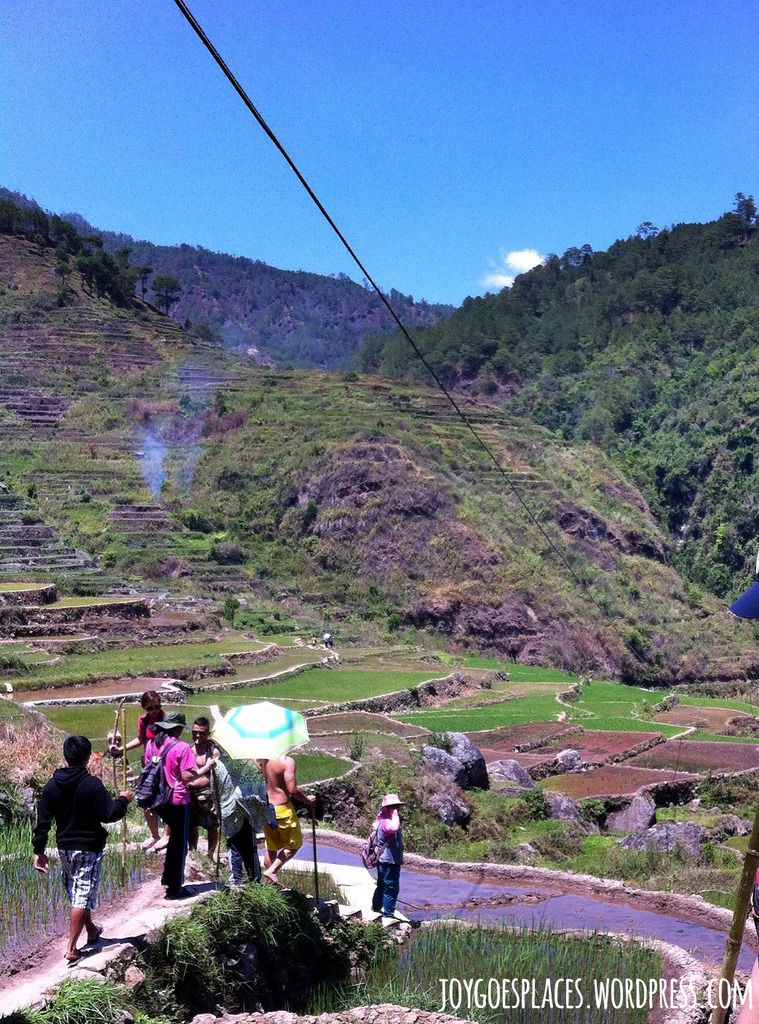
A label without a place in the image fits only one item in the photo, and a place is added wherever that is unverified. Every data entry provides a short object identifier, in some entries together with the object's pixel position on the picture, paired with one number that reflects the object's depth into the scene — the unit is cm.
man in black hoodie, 672
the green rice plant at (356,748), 1913
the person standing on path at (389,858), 993
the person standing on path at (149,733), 924
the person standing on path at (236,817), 842
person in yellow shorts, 840
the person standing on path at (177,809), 811
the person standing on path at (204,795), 838
